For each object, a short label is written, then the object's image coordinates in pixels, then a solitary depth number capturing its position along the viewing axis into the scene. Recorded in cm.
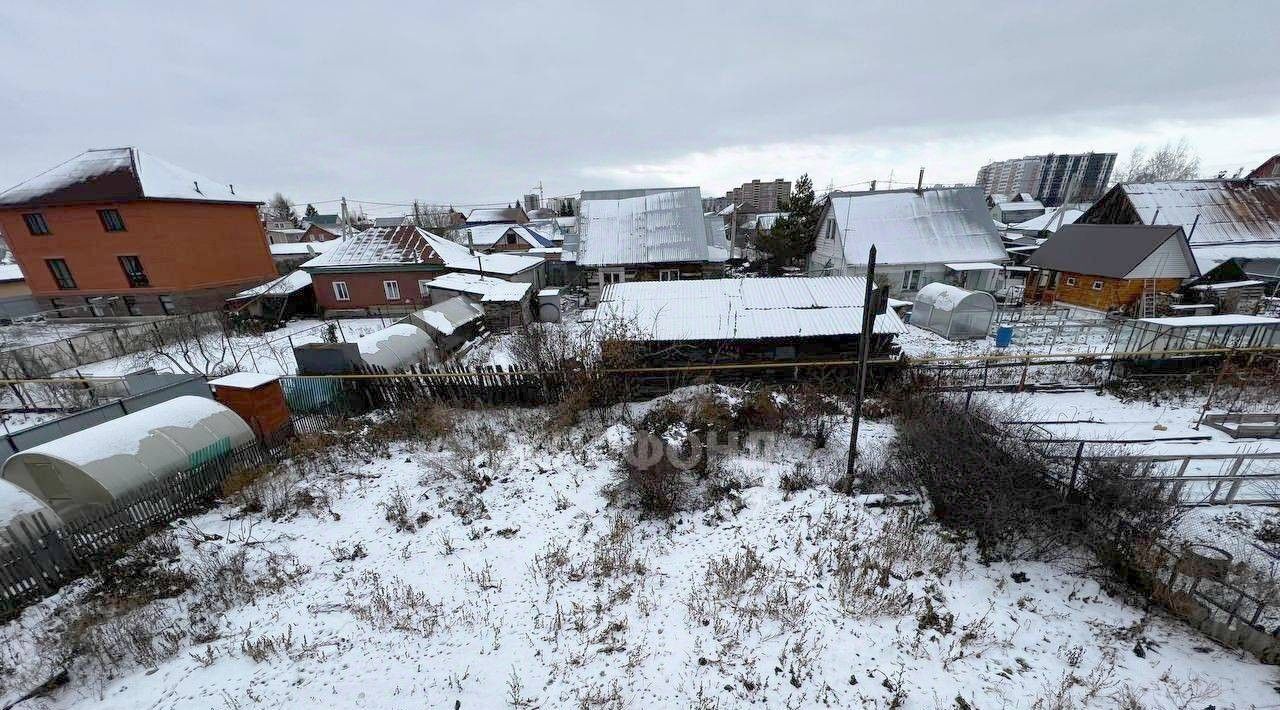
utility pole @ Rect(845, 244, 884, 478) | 602
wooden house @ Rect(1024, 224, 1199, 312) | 1894
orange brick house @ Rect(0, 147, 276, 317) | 2294
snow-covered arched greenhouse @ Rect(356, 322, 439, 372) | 1236
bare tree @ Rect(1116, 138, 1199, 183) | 7012
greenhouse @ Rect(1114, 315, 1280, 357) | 1180
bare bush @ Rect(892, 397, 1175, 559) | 571
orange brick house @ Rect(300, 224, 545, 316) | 2352
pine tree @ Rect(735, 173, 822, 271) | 2814
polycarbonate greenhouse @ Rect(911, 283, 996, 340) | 1605
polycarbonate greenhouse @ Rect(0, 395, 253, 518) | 642
